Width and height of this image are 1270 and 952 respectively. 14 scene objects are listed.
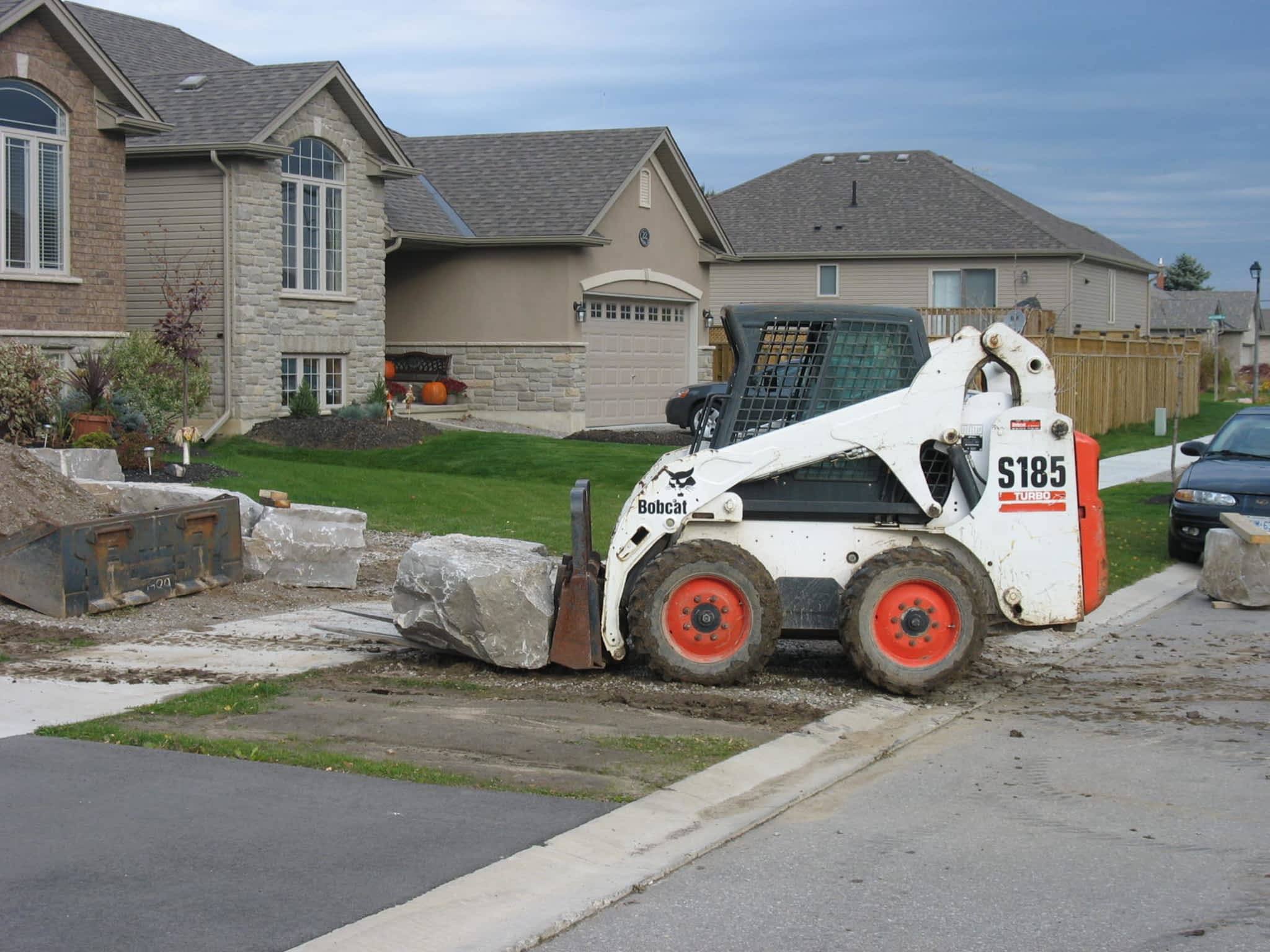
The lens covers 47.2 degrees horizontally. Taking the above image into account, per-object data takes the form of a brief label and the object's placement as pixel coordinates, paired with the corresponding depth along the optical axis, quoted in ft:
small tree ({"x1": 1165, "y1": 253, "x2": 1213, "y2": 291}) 392.06
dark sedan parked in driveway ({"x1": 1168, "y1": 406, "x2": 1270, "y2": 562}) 47.96
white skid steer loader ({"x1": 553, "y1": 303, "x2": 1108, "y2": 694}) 28.81
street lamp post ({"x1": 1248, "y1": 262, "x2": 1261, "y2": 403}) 157.99
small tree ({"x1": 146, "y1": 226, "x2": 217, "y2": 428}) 72.49
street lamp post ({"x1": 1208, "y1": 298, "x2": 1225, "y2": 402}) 193.47
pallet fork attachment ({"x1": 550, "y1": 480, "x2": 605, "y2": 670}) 29.35
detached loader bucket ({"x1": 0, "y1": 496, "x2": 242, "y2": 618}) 34.73
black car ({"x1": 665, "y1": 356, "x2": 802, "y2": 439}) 30.14
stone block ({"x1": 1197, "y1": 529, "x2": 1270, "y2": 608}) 41.65
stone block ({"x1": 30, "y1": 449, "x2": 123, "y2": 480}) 51.83
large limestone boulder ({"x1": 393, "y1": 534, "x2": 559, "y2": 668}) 29.50
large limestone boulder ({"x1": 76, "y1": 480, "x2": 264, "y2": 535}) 41.24
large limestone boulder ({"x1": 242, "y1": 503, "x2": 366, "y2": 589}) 40.50
